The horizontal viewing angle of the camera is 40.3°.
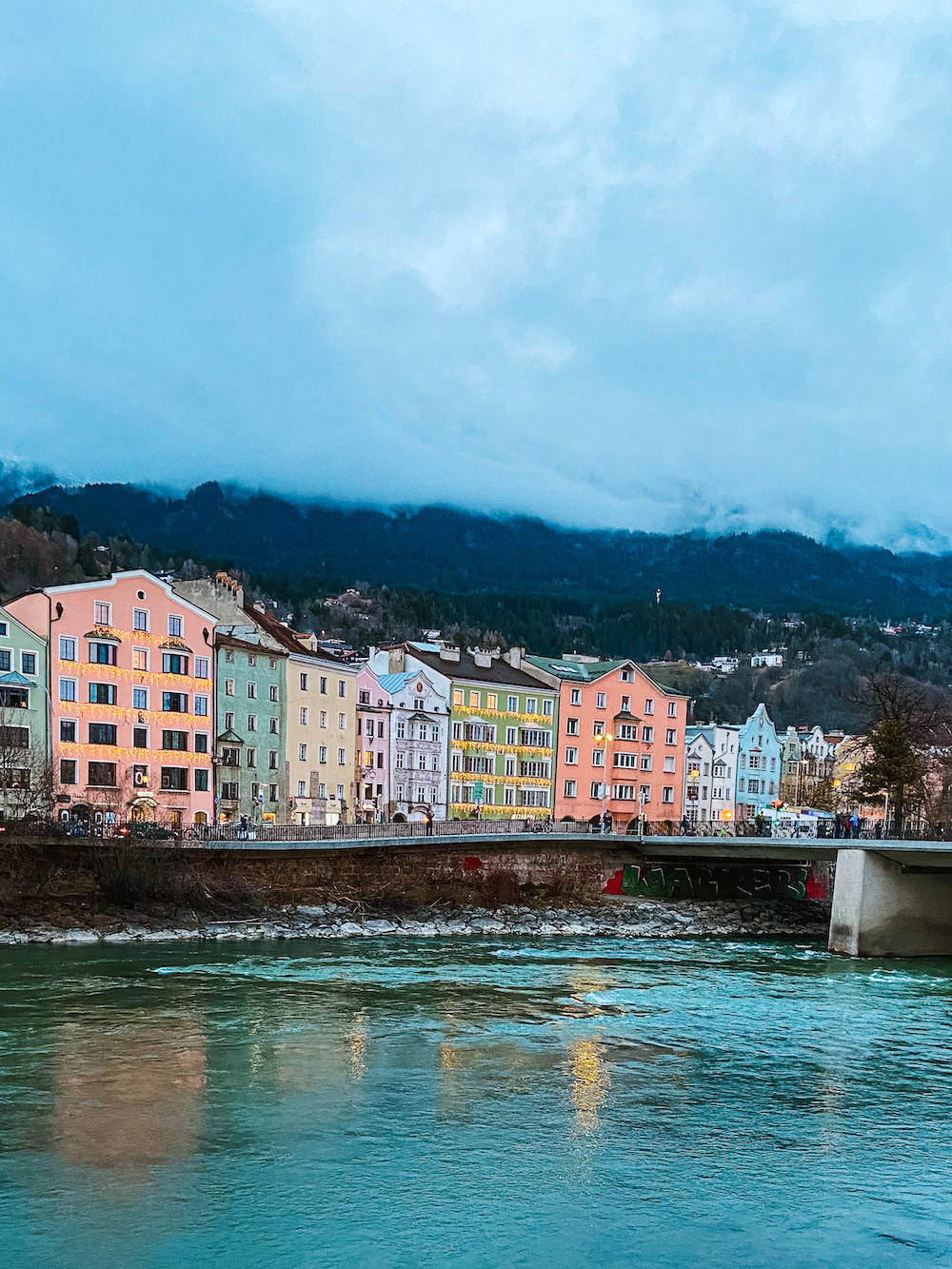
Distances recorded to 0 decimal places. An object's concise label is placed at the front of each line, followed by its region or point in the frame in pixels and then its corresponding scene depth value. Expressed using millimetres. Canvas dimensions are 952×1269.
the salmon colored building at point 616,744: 97500
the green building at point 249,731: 73750
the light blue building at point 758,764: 127750
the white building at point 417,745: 88438
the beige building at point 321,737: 78875
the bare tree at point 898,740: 79000
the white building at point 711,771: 122438
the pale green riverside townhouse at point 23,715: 59844
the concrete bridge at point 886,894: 57562
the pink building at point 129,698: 64875
